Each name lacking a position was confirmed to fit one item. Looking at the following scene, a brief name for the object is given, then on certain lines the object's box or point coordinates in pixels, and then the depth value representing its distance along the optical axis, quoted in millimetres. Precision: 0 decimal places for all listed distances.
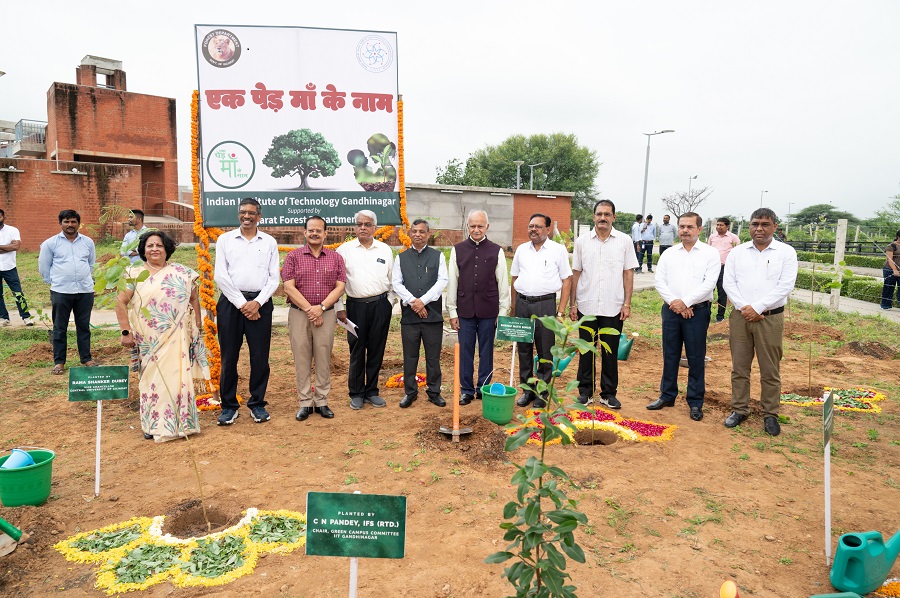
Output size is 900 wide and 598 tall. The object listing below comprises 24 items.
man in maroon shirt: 5148
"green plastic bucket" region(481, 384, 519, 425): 4699
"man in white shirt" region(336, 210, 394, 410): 5402
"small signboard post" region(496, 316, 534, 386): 5059
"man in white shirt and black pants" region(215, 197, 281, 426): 4988
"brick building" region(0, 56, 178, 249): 18344
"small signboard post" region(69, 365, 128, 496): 3857
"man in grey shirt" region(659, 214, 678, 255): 15625
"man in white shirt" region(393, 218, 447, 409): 5441
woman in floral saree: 4637
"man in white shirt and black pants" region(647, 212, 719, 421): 5242
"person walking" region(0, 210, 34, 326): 8078
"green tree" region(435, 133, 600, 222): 46344
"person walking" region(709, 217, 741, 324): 8852
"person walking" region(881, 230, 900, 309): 11373
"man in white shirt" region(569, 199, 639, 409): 5410
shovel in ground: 4582
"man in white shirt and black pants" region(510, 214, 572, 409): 5449
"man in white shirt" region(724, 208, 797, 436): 4840
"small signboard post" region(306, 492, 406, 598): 2053
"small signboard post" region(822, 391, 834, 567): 3026
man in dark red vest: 5488
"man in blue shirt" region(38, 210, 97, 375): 6492
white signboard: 5953
